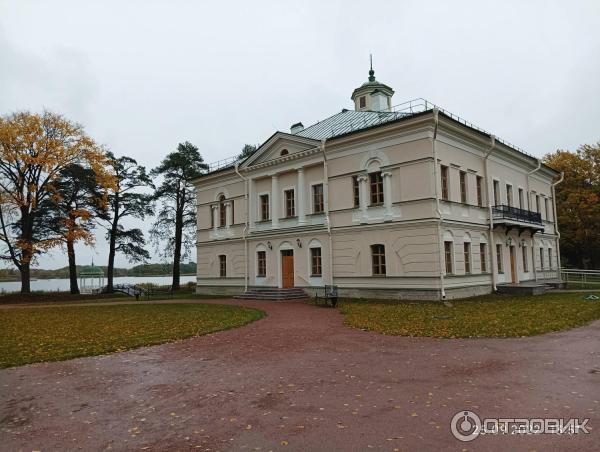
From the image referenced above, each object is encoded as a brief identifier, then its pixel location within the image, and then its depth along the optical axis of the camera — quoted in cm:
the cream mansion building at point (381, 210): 2003
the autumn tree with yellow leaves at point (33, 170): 2905
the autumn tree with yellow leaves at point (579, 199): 3728
